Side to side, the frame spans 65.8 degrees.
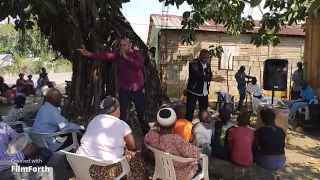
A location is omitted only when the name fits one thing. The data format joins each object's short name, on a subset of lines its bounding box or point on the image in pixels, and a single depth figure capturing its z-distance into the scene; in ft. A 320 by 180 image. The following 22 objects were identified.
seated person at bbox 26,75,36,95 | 32.32
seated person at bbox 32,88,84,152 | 8.69
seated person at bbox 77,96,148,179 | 6.99
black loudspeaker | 17.17
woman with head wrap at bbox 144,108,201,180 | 7.09
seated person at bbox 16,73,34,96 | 30.98
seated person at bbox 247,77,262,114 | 20.62
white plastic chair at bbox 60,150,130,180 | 6.81
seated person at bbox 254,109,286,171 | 8.65
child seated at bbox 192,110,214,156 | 9.11
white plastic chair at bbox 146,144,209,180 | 7.03
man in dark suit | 12.09
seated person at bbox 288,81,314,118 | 17.82
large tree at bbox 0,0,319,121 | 14.50
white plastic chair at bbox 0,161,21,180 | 6.30
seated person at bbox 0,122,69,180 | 6.37
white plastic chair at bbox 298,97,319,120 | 16.31
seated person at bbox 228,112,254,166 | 8.50
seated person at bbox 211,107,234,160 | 8.99
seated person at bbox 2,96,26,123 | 10.64
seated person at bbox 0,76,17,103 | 25.75
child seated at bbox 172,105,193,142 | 8.63
